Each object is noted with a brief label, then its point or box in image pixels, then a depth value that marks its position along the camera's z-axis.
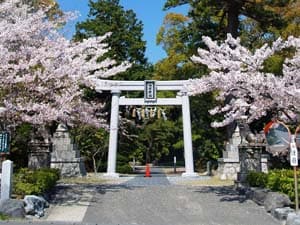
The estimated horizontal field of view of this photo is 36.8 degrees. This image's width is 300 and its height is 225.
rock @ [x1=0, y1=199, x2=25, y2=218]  9.59
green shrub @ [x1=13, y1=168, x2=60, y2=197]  11.00
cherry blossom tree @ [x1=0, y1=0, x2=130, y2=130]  11.77
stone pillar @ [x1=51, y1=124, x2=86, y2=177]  21.03
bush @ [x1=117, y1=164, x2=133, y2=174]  30.94
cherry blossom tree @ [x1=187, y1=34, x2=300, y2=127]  11.23
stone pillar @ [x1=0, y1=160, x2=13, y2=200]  10.19
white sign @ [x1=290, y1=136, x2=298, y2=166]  9.43
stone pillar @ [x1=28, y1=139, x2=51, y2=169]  14.97
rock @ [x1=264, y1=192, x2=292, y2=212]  10.66
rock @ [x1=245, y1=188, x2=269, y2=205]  11.75
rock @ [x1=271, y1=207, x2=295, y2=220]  10.02
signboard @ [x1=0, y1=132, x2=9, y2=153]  10.88
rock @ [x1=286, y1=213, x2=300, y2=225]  8.78
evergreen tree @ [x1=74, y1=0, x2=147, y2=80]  34.78
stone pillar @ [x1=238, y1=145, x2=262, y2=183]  15.08
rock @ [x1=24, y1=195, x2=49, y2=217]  9.98
